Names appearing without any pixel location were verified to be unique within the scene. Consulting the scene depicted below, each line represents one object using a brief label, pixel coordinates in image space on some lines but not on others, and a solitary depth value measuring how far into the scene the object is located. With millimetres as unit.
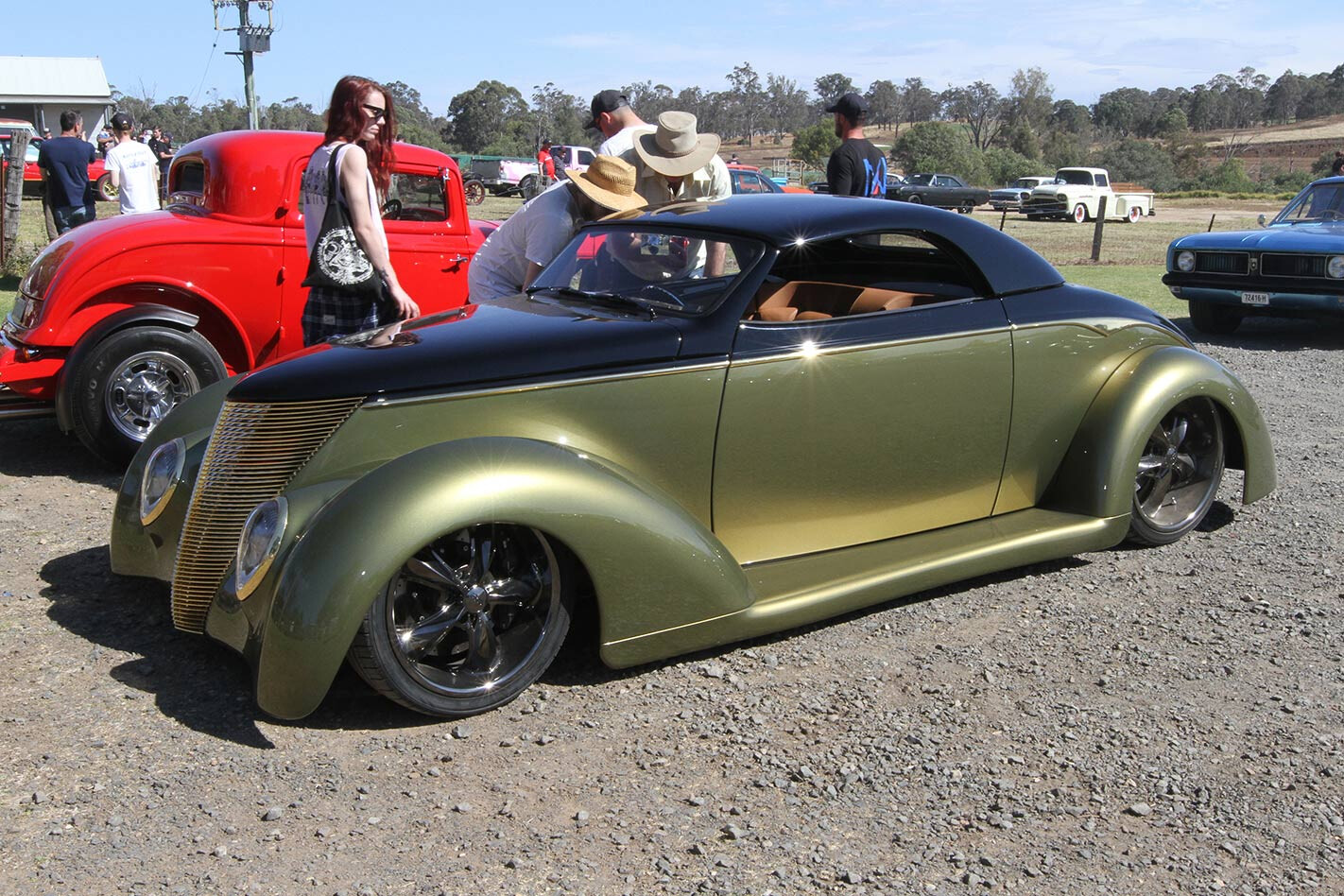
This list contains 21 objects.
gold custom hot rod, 3348
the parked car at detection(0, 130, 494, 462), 6043
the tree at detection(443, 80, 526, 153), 81500
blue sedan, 10641
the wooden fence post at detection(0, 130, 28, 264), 12539
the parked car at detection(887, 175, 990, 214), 36312
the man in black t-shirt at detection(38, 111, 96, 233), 12070
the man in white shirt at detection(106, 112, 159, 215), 10117
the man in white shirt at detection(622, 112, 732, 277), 5660
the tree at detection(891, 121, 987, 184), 54500
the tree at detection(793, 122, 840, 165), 59531
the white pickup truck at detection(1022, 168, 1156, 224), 35375
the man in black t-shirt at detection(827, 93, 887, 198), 7426
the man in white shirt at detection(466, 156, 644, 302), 5184
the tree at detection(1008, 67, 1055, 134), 89000
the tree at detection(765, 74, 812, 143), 109438
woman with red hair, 4875
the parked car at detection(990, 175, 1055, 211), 37797
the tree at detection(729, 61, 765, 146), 108438
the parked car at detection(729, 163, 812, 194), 25144
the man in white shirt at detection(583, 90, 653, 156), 6113
